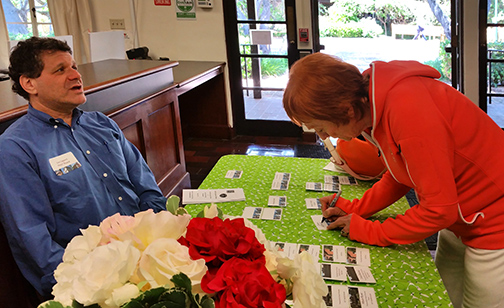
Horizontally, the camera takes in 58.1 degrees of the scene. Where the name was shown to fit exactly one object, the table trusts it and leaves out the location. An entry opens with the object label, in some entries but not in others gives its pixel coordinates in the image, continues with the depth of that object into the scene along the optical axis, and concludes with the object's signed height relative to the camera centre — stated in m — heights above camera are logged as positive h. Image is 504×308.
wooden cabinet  2.82 -0.31
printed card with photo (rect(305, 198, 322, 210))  1.76 -0.60
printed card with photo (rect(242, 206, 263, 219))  1.71 -0.60
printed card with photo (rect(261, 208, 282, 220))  1.70 -0.61
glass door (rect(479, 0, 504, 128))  4.42 -0.25
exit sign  5.13 +0.63
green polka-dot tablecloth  1.27 -0.63
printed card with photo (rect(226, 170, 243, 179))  2.08 -0.55
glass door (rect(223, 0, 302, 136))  4.92 -0.10
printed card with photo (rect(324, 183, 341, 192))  1.91 -0.59
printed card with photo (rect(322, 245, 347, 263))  1.43 -0.65
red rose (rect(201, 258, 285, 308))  0.66 -0.34
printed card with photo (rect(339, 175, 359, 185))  1.96 -0.58
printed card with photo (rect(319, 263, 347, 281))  1.33 -0.66
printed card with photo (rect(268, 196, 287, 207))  1.80 -0.59
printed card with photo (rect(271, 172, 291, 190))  1.96 -0.57
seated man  1.66 -0.40
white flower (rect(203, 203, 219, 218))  0.87 -0.29
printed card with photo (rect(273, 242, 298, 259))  1.46 -0.64
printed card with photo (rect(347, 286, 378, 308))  1.21 -0.68
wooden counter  5.29 -0.63
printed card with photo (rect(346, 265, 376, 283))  1.31 -0.67
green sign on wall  5.05 +0.52
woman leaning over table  1.20 -0.27
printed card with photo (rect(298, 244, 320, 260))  1.45 -0.64
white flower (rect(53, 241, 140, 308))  0.64 -0.30
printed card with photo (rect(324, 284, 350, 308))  1.21 -0.67
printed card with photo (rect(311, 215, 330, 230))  1.63 -0.62
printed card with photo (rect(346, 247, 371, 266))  1.41 -0.66
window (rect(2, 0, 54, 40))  5.34 +0.60
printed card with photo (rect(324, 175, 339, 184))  1.98 -0.58
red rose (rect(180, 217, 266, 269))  0.73 -0.30
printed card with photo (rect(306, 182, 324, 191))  1.92 -0.58
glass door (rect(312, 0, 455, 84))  6.42 +0.16
